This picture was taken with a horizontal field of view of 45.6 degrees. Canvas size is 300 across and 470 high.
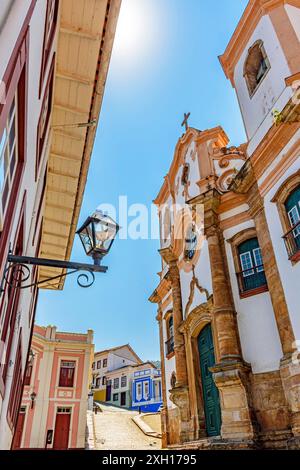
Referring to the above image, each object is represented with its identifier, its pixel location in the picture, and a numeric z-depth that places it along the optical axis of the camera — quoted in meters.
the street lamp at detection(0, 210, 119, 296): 3.68
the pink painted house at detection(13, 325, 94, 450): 24.07
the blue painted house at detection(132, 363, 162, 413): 41.16
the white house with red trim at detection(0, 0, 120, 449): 2.98
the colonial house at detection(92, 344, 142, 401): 51.66
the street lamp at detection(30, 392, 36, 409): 24.61
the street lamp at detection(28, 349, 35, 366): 25.08
